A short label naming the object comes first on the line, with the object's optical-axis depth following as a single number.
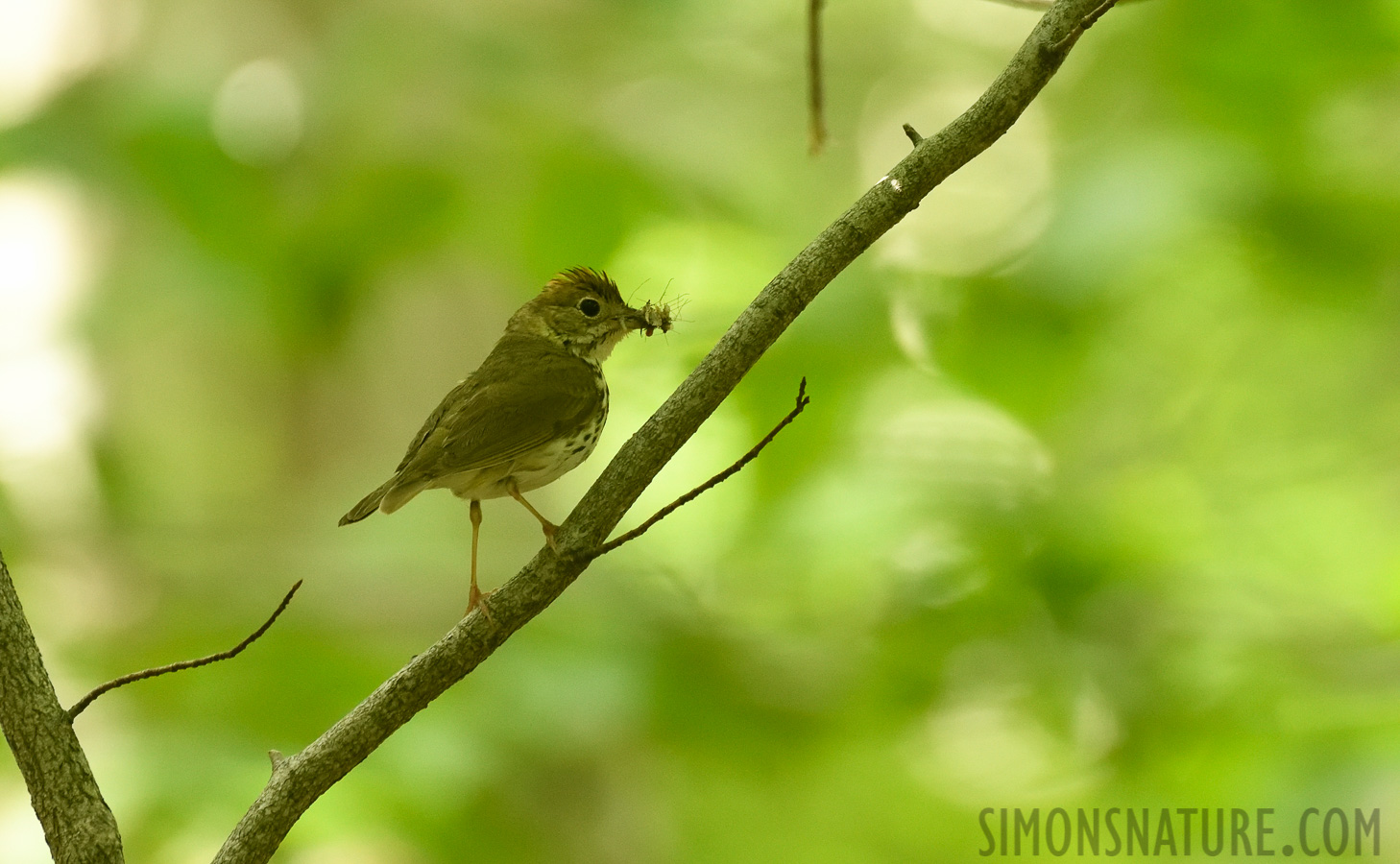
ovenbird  6.00
